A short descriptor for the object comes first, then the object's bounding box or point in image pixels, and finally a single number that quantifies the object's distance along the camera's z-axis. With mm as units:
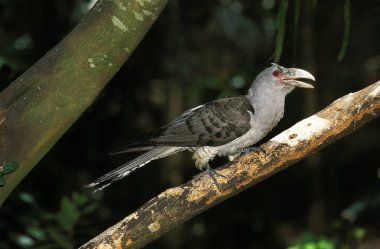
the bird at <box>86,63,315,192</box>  7027
